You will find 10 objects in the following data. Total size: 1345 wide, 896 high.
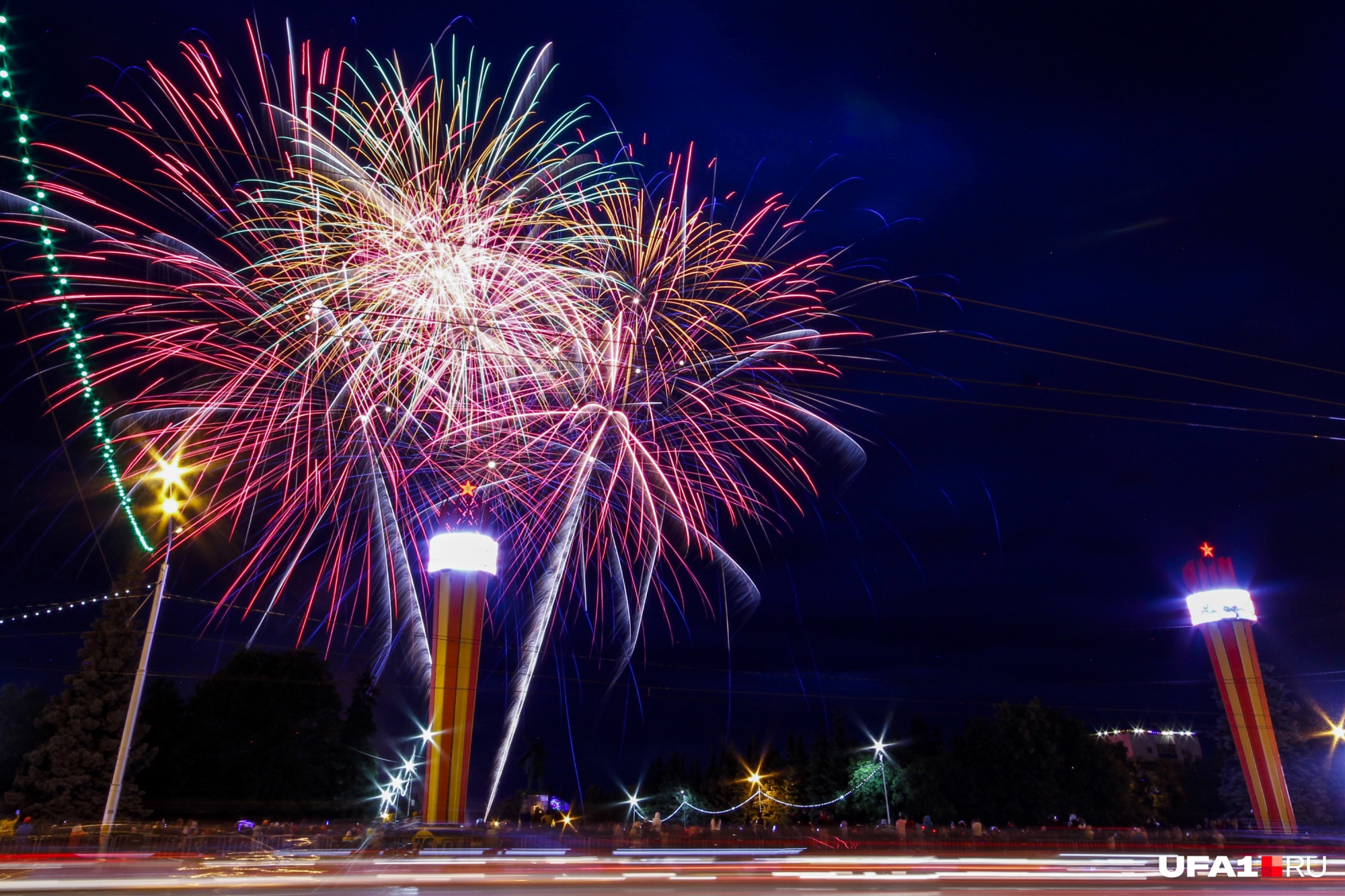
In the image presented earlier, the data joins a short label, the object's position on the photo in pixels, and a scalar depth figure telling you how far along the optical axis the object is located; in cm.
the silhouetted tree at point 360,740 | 5666
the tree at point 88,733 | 3859
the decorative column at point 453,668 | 3978
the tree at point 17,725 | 4691
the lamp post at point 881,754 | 6084
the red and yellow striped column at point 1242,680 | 4931
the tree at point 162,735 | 4891
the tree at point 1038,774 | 6312
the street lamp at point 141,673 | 1888
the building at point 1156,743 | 11338
